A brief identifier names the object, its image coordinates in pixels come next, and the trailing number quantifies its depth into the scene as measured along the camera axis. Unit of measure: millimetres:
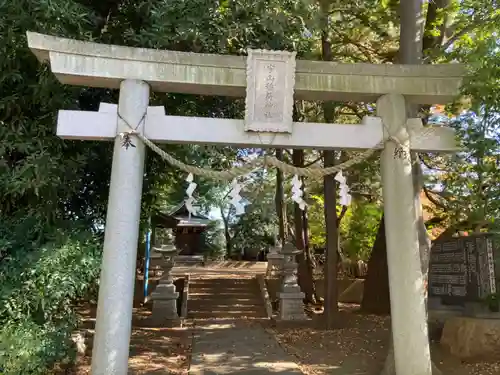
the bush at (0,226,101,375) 4991
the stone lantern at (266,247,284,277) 17953
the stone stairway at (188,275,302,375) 7270
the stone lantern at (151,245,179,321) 11891
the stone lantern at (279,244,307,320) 11781
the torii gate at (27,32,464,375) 5004
